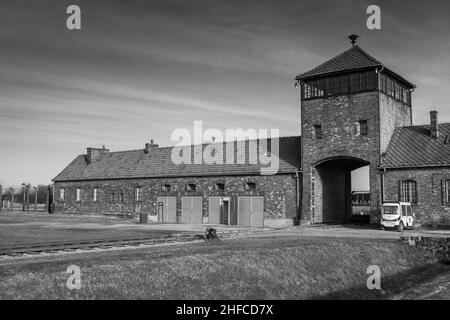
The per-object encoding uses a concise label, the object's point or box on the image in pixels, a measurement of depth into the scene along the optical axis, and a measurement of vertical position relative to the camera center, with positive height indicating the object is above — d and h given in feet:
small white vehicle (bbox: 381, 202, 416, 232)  92.09 -3.93
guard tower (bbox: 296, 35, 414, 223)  103.35 +17.02
